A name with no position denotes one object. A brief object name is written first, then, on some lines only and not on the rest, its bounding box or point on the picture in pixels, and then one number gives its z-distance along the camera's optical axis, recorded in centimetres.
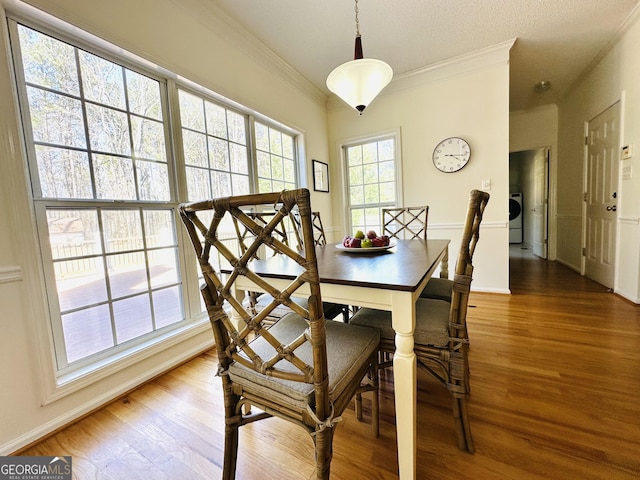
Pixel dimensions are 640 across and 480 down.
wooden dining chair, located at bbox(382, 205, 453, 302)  151
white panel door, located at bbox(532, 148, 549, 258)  471
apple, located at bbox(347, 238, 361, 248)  159
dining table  89
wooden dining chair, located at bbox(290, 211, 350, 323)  150
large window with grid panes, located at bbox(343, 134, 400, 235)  356
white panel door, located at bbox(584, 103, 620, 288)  287
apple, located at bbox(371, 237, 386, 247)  159
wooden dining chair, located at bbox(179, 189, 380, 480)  62
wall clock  304
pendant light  164
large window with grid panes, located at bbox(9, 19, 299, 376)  133
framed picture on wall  358
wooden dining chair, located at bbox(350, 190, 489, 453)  100
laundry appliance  690
